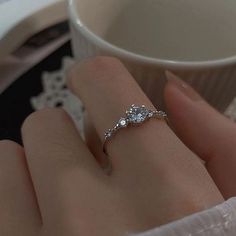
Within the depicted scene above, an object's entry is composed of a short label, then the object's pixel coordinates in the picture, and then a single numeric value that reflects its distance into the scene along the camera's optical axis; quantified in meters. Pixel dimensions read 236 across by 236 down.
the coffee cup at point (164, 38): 0.29
